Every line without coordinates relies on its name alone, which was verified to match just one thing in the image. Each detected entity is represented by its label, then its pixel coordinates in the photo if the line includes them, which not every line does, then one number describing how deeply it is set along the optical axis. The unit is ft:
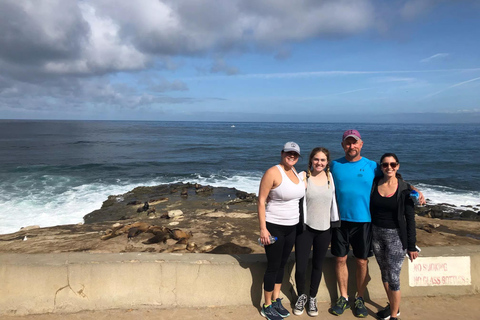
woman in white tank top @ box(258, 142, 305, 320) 10.70
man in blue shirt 11.33
